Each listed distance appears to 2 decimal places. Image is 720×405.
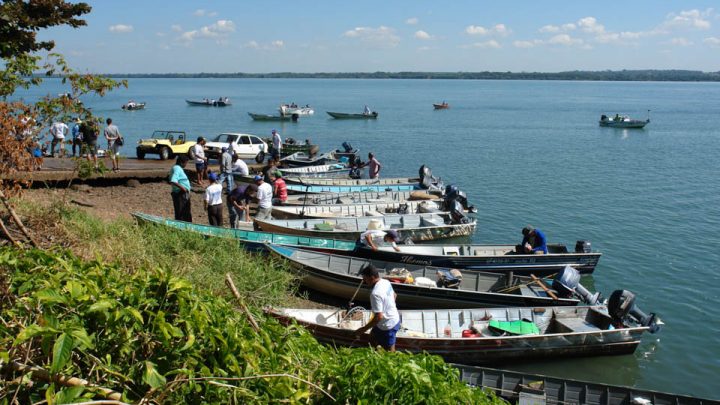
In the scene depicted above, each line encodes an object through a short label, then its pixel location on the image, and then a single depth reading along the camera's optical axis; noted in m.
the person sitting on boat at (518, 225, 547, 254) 16.47
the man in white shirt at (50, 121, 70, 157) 21.12
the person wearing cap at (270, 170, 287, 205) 19.50
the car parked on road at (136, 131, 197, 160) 27.23
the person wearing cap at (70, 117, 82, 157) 21.19
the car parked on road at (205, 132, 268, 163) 30.14
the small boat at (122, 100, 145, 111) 87.75
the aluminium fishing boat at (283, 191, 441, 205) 22.36
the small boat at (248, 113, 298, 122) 72.94
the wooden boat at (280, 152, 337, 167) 31.58
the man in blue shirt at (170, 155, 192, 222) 14.09
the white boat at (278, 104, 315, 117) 73.88
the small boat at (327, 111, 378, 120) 76.46
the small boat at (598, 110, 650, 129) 64.25
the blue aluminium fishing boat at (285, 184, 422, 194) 23.98
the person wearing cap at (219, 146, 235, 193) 20.55
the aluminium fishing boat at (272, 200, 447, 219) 20.89
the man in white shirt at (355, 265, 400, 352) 8.00
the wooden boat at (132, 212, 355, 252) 13.77
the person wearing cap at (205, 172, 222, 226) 14.83
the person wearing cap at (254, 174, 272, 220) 15.91
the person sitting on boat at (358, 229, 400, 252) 15.51
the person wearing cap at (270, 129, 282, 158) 29.88
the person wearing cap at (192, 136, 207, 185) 20.86
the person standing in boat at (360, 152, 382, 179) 26.91
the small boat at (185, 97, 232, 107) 104.44
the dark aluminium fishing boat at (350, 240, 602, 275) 15.63
